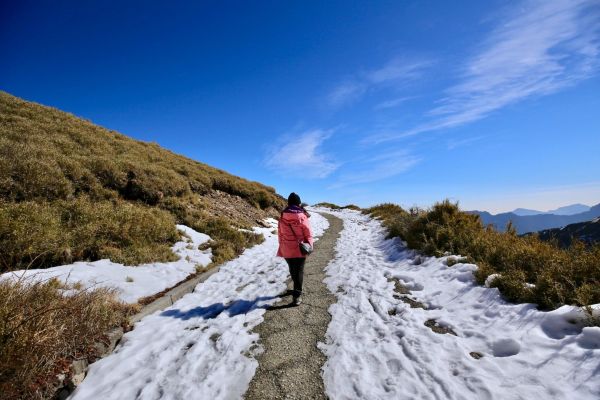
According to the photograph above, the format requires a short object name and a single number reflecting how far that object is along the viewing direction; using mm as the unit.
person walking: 6301
